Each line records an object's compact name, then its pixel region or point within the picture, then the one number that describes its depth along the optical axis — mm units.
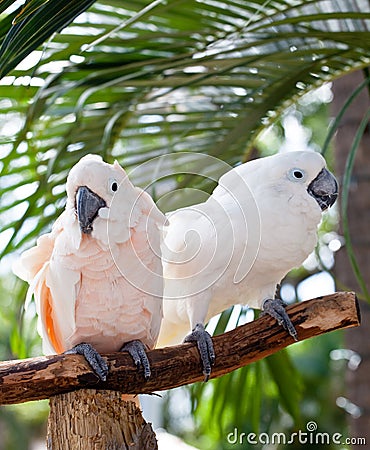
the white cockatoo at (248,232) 1812
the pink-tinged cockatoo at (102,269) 1740
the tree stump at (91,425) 1716
